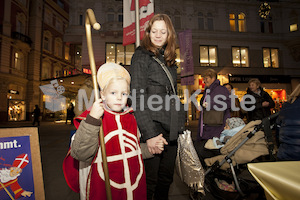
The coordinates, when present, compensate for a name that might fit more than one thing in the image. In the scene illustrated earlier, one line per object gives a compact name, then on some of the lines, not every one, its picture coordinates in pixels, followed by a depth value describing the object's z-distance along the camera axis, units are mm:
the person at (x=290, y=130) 1842
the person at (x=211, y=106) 3271
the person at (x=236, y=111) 4366
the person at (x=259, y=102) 4289
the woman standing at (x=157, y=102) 1476
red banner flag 4016
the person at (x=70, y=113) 15141
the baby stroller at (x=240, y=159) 2334
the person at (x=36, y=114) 13516
